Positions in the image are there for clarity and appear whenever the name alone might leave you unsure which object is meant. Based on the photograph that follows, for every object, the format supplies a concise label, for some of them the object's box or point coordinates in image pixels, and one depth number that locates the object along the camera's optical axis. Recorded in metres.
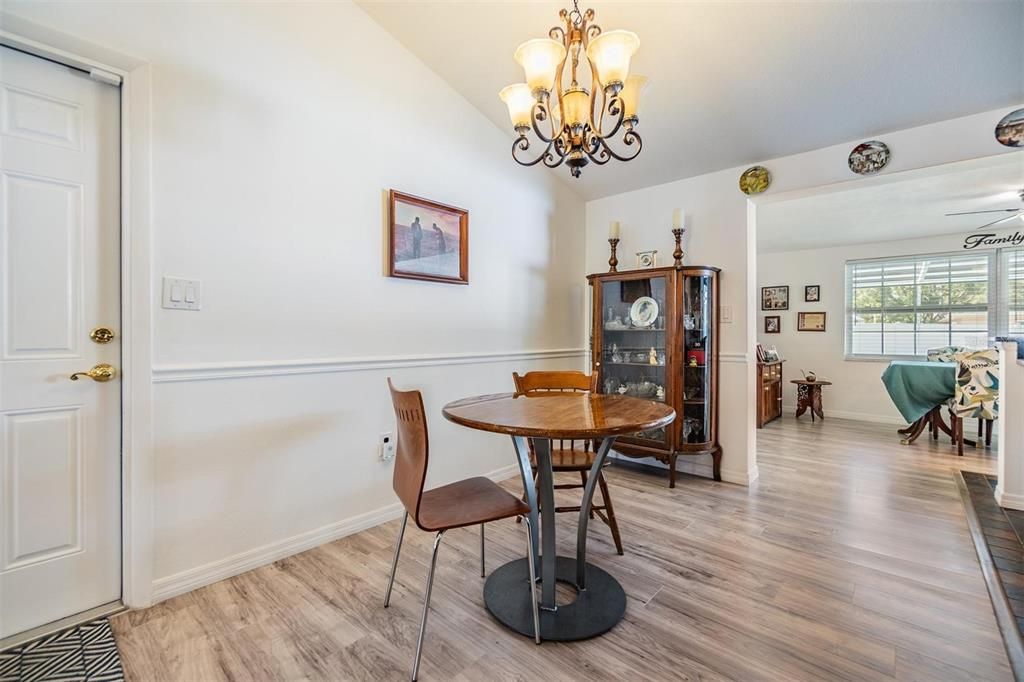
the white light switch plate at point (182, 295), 1.72
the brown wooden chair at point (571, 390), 2.04
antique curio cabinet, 3.10
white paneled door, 1.50
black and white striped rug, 1.33
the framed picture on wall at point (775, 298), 6.07
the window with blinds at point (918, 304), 4.86
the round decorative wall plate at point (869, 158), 2.53
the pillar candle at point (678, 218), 3.20
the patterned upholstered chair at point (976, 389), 3.66
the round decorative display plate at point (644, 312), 3.31
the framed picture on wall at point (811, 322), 5.79
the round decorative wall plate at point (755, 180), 2.93
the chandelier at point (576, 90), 1.57
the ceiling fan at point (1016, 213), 3.59
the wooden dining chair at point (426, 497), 1.38
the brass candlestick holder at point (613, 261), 3.53
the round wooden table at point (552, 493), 1.38
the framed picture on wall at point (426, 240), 2.47
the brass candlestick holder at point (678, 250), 3.18
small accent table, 5.44
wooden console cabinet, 4.89
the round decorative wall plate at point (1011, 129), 2.18
